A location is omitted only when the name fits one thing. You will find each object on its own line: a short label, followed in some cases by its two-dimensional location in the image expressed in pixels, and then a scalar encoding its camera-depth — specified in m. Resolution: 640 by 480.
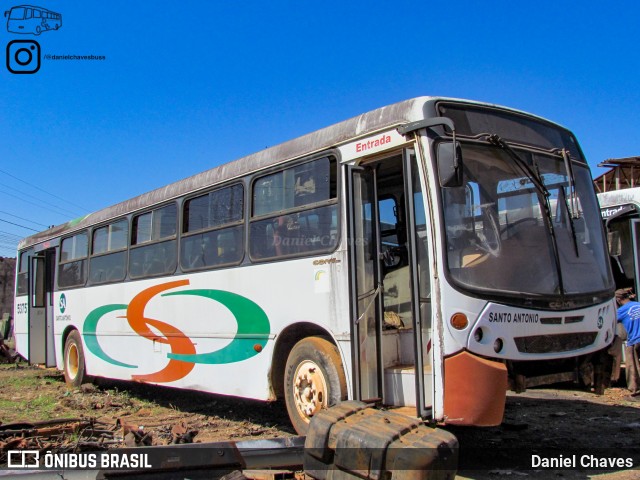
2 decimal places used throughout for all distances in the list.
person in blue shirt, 8.58
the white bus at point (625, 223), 9.96
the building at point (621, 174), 20.80
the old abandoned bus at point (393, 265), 4.96
